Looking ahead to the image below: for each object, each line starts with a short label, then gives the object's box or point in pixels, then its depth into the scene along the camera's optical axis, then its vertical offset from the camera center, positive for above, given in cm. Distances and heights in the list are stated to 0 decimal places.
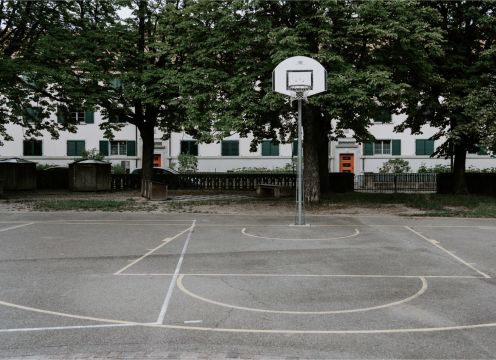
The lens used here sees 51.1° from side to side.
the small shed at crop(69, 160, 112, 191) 3014 -11
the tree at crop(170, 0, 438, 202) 1825 +467
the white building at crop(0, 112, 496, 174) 4731 +221
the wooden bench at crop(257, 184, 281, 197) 2728 -86
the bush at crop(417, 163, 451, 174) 4153 +46
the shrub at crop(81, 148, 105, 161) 4548 +175
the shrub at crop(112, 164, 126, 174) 4297 +36
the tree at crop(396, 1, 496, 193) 2138 +409
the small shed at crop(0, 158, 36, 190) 3014 -7
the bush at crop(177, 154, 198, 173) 4531 +94
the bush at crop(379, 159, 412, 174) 4423 +65
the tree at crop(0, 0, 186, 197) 2441 +545
